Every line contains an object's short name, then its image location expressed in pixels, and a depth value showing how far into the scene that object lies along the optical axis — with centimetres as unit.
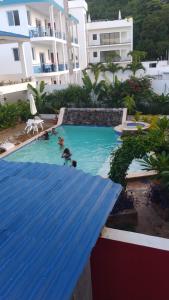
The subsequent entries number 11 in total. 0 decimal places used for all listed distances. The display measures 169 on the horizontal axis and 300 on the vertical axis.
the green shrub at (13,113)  1934
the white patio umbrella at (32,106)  1865
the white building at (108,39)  4766
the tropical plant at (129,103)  2045
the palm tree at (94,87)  2256
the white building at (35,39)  2689
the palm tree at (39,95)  2291
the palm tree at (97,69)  2355
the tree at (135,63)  2636
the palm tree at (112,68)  2734
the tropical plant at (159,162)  693
